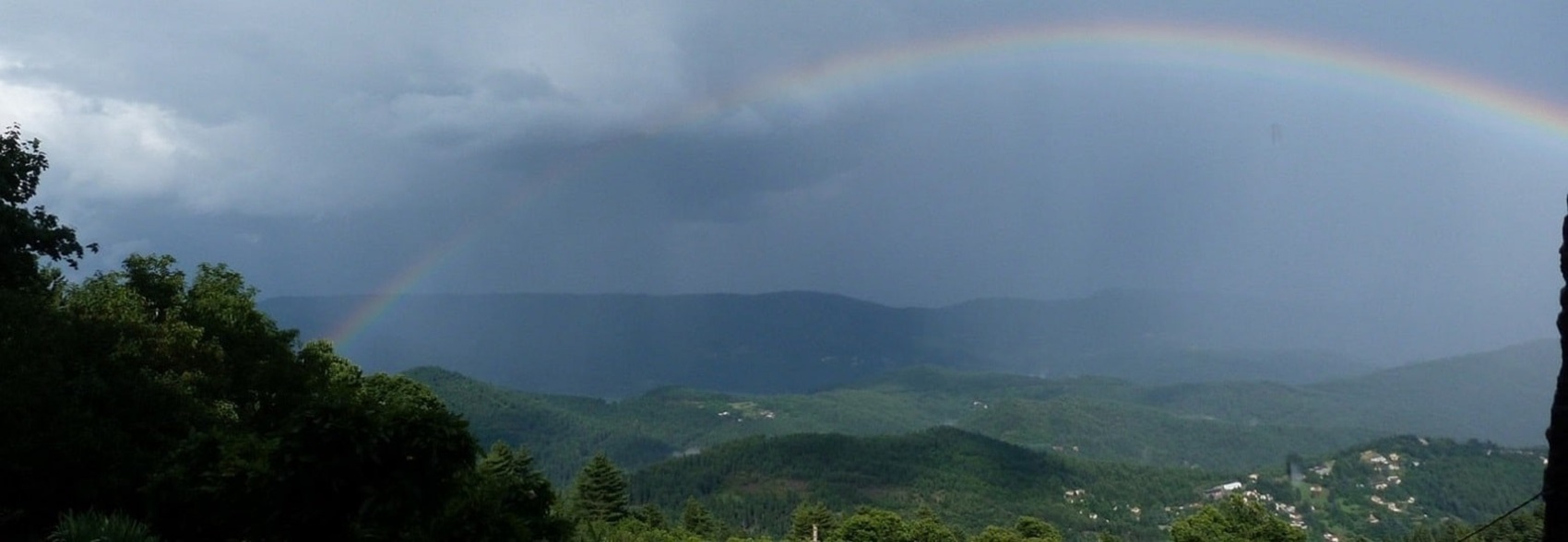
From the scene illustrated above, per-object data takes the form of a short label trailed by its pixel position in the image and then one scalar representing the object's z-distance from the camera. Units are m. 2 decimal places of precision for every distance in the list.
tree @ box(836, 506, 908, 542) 58.16
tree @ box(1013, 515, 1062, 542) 59.38
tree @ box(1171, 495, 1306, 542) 46.31
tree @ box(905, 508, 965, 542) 59.72
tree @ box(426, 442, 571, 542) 12.25
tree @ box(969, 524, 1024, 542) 53.56
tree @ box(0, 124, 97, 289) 22.70
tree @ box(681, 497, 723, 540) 75.69
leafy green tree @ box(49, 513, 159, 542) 8.53
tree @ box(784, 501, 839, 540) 72.44
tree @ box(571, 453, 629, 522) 67.69
